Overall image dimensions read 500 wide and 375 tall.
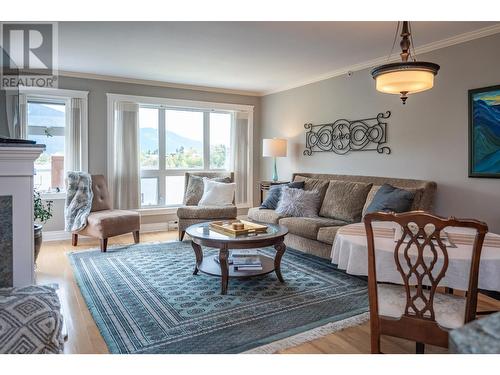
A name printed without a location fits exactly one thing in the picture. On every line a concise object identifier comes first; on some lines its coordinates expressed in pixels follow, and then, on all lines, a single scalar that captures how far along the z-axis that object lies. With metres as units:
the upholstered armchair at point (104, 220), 4.30
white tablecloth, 1.76
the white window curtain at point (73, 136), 5.04
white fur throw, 4.60
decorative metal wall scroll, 4.37
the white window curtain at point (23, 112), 4.70
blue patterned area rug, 2.23
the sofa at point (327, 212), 3.66
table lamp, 5.59
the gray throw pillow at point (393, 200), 3.53
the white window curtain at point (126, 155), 5.35
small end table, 5.55
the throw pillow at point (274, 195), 4.90
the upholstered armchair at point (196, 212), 4.83
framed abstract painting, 3.21
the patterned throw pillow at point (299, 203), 4.38
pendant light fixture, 2.28
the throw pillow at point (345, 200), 4.11
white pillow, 5.19
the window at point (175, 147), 5.76
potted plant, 3.31
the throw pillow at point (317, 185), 4.63
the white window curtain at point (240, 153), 6.38
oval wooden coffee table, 2.95
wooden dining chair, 1.53
